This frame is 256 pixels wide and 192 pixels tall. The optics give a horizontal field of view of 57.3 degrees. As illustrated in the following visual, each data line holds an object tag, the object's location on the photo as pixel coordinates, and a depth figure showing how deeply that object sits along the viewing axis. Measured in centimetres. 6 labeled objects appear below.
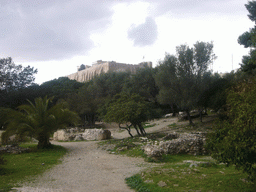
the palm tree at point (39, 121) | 1543
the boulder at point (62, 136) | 2422
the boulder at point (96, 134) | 2295
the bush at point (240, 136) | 496
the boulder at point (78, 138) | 2365
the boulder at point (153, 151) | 1189
